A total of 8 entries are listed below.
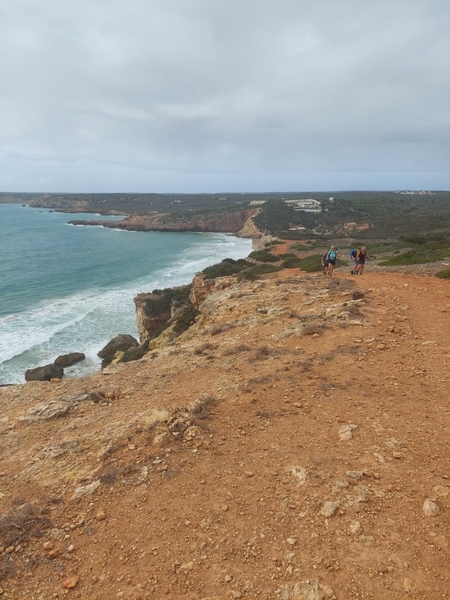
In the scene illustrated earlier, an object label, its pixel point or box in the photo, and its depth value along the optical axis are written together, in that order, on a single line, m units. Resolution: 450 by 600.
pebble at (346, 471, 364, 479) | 5.03
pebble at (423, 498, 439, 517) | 4.32
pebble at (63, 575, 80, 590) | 3.95
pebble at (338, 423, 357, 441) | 5.91
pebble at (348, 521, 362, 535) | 4.21
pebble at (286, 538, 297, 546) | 4.18
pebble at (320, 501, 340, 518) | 4.51
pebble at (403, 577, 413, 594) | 3.51
